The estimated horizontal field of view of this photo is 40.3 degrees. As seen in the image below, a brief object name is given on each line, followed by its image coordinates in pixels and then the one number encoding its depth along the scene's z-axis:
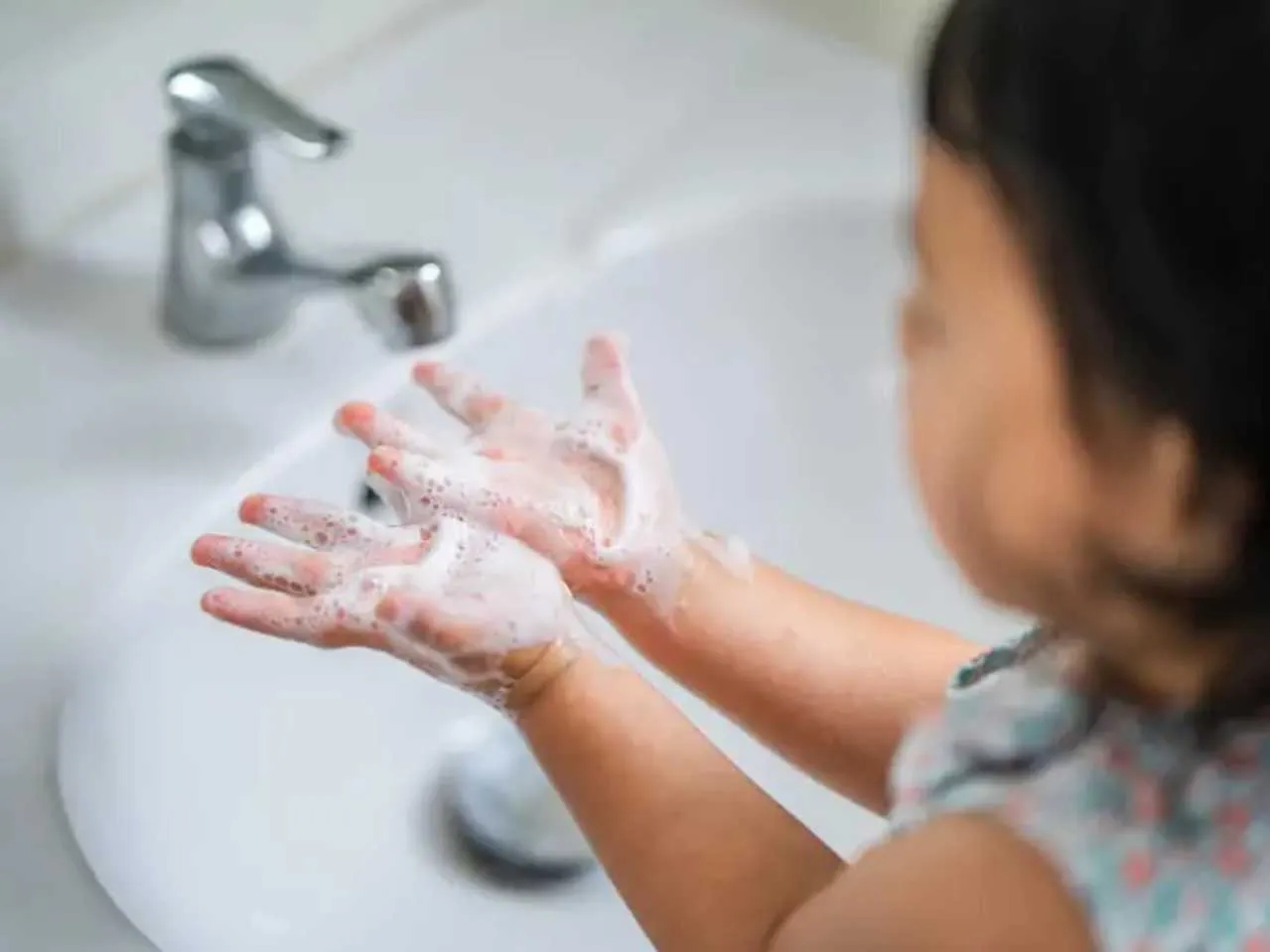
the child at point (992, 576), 0.31
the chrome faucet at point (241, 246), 0.64
